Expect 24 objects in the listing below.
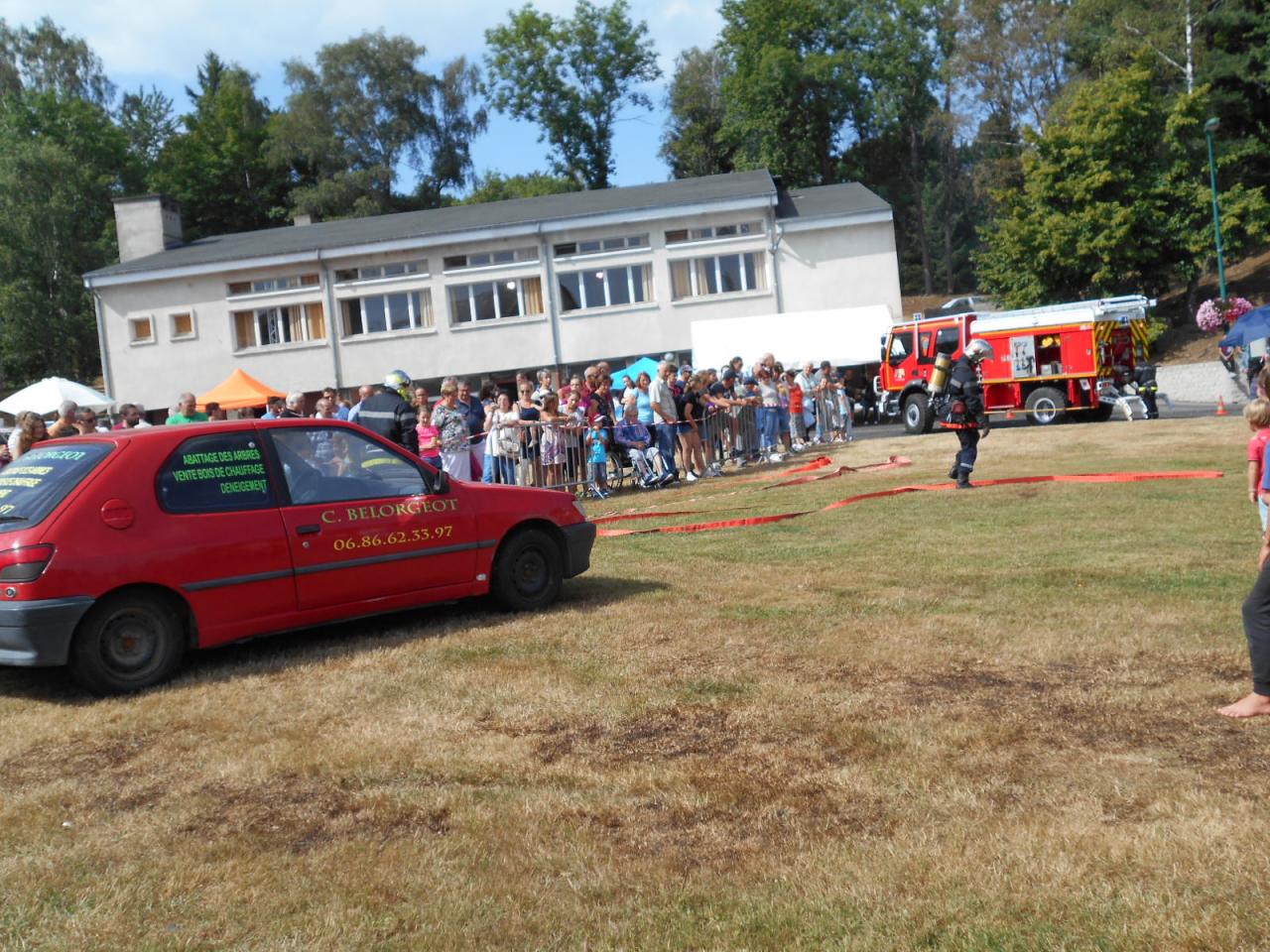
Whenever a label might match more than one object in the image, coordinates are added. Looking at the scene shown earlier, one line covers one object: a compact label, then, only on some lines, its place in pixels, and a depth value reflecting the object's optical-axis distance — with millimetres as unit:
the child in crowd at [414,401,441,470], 15680
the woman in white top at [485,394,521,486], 16203
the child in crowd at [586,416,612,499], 17406
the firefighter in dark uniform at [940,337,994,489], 14703
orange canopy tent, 29125
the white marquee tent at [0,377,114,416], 24094
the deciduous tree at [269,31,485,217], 68062
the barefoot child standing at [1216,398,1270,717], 5512
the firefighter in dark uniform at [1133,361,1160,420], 26047
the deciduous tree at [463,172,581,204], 68812
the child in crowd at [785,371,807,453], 23469
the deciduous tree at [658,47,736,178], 74062
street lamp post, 37062
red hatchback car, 6773
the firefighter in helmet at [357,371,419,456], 12469
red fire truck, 26141
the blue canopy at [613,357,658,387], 28844
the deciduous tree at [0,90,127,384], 58406
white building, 42000
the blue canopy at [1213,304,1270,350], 30891
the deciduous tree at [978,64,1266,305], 45469
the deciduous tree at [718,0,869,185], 66562
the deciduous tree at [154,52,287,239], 71312
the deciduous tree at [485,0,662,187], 69562
